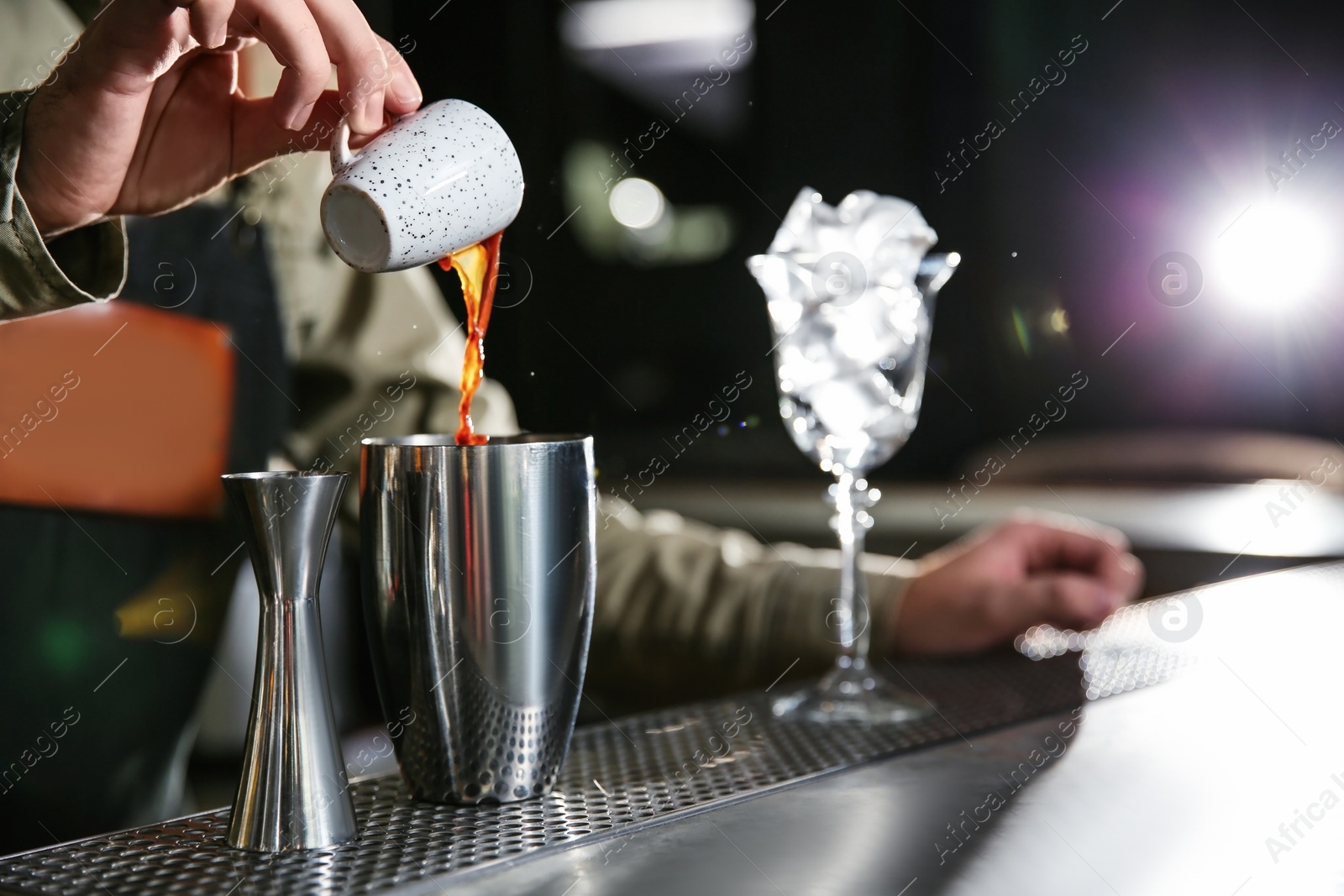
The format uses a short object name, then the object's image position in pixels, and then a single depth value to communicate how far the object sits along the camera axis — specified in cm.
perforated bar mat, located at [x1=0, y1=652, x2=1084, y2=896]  44
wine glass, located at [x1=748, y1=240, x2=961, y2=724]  75
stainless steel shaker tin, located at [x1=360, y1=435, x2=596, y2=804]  50
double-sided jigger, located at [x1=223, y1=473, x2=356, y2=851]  45
